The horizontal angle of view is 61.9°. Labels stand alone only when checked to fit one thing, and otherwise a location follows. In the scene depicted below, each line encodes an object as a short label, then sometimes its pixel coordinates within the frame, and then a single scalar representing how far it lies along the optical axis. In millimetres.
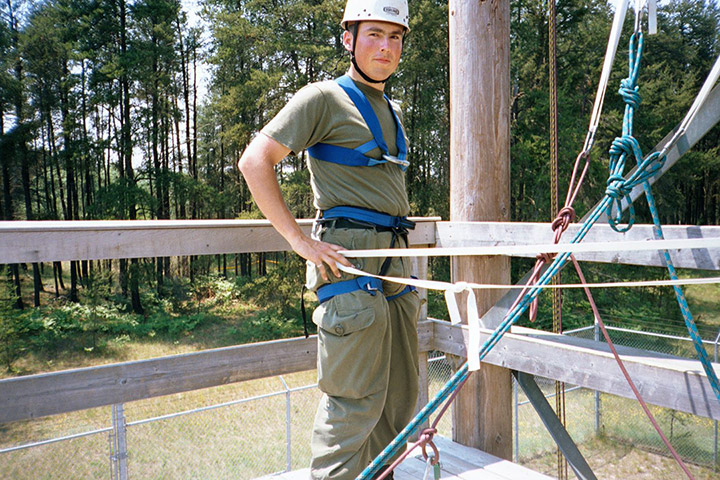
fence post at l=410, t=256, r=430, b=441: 2725
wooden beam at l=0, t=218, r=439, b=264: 1697
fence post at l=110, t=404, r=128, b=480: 5091
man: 1717
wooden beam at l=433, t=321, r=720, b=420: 1861
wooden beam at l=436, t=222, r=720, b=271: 1926
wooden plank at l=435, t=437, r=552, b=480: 2445
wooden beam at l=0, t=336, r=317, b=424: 1827
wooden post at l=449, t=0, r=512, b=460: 2527
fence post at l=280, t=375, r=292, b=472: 6993
